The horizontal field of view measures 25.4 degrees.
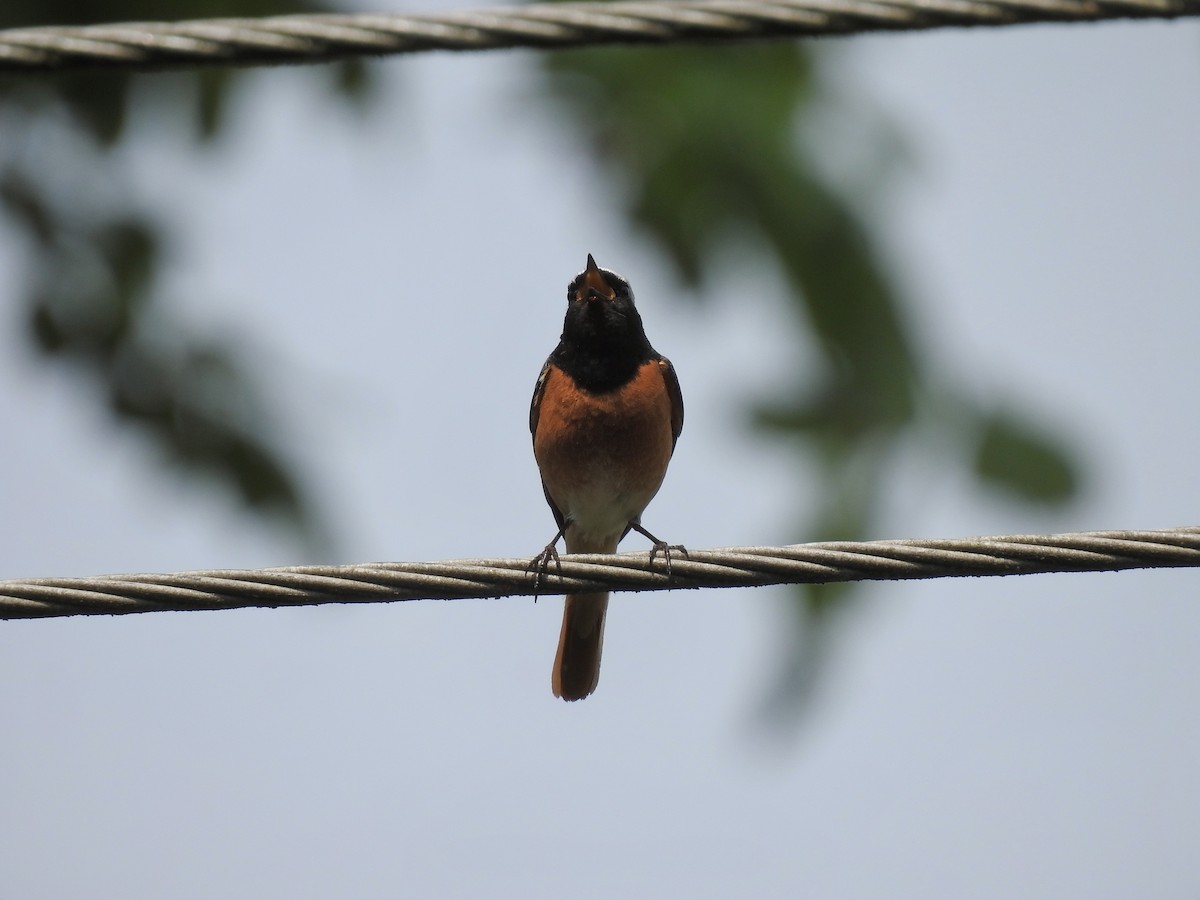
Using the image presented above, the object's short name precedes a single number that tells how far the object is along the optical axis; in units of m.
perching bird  11.30
